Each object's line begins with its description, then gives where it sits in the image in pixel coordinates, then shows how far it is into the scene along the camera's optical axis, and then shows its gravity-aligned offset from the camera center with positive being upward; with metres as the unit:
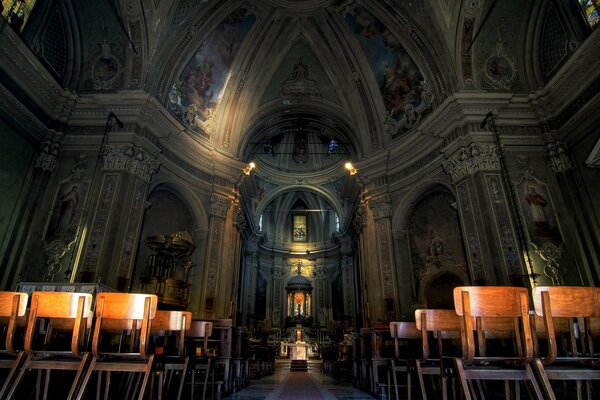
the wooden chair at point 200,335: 4.10 -0.03
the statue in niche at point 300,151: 20.34 +10.48
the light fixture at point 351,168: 12.38 +5.71
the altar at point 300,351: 17.52 -0.87
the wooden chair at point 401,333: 4.39 +0.01
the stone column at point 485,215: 7.38 +2.61
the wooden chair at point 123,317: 2.64 +0.03
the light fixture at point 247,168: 12.40 +5.66
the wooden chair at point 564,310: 2.34 +0.16
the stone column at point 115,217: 7.44 +2.57
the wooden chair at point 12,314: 2.60 +0.13
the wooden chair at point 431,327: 3.43 +0.06
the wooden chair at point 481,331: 2.31 +0.02
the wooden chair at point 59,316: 2.59 +0.03
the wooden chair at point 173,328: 3.43 +0.04
